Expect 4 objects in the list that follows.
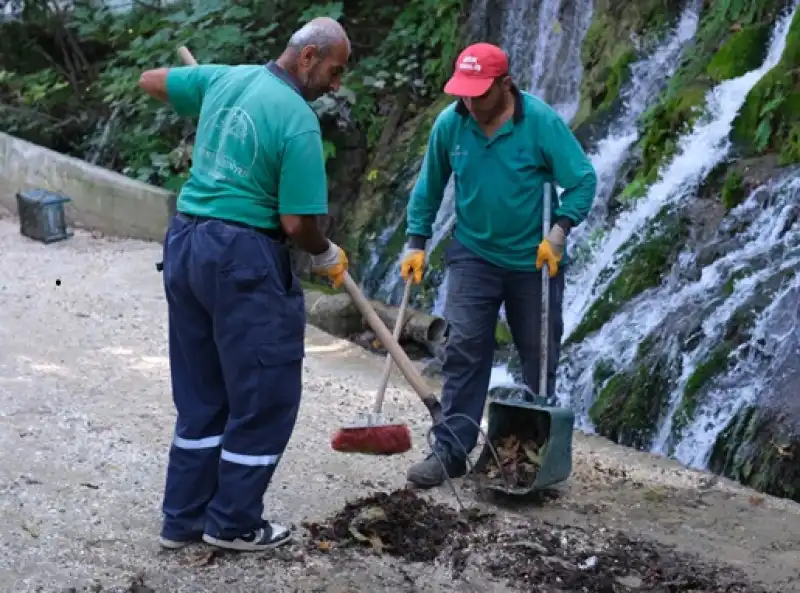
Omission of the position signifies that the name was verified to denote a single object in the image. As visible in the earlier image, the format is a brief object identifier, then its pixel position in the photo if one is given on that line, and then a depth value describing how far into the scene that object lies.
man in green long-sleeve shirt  4.88
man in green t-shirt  3.99
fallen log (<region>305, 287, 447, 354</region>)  8.76
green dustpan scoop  4.83
